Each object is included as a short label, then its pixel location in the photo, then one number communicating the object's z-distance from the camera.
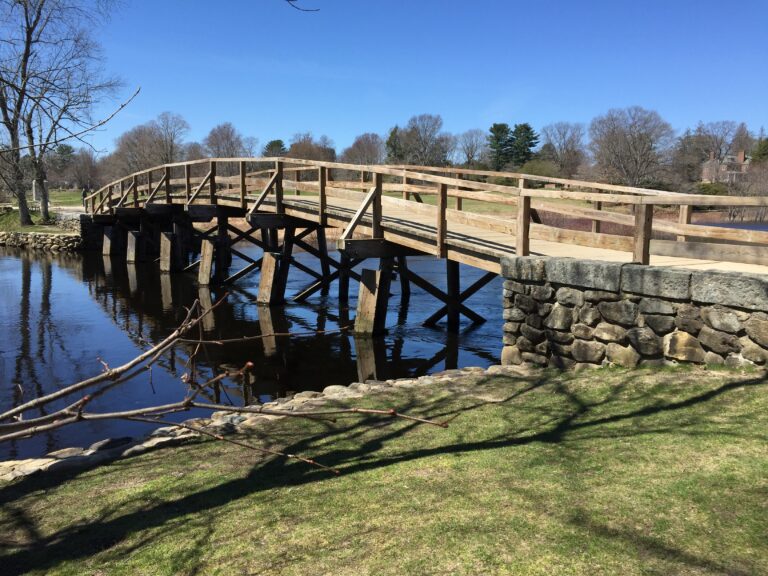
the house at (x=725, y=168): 68.44
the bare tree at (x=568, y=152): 84.19
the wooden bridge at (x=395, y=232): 6.45
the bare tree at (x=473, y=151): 89.18
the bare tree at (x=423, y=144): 85.19
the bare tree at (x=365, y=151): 93.78
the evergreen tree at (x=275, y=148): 99.30
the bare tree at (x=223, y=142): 89.62
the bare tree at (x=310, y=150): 85.49
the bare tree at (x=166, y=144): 69.81
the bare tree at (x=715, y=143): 87.19
